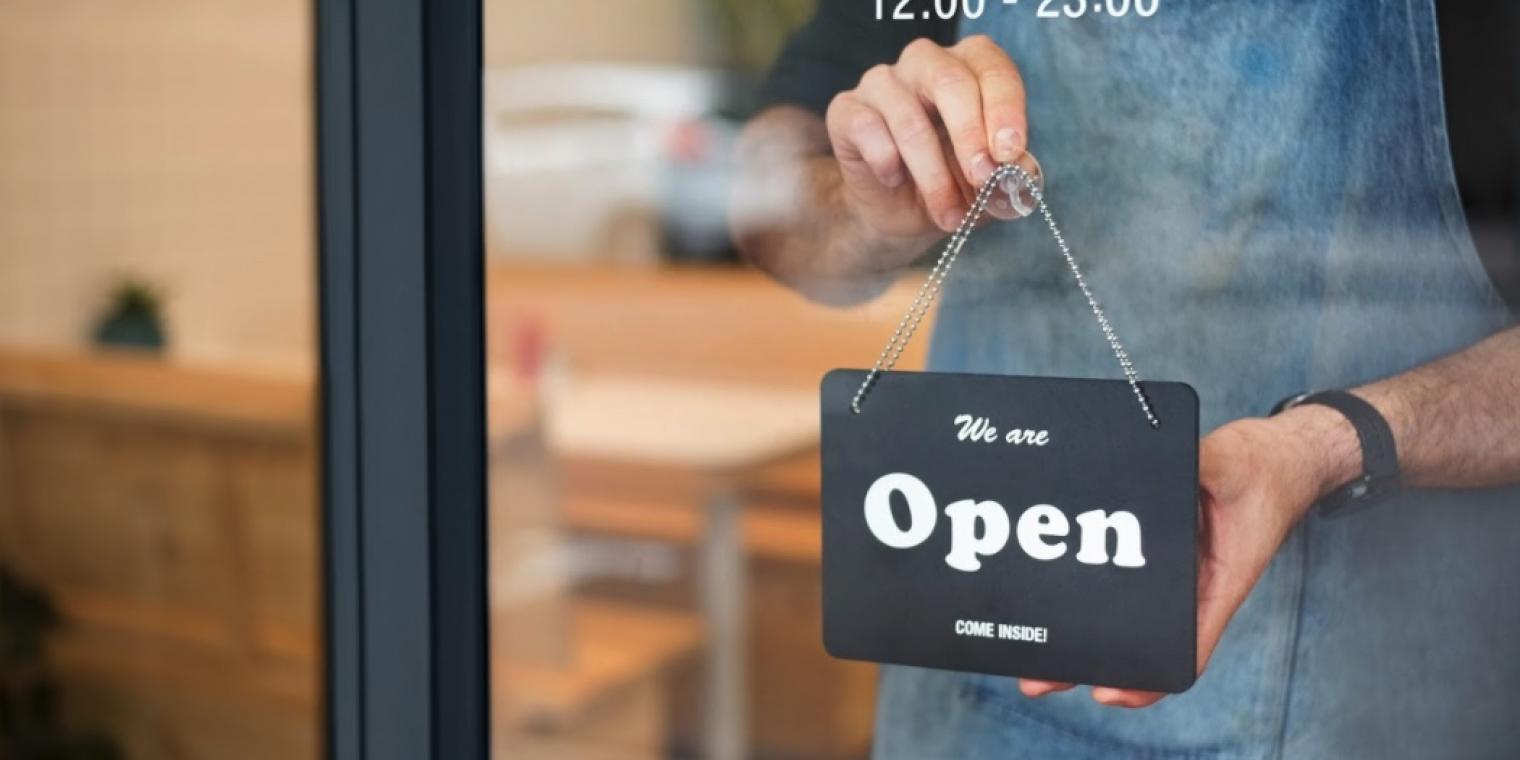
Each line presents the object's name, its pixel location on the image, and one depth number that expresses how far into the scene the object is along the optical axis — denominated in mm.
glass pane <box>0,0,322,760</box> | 1705
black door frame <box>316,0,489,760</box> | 1073
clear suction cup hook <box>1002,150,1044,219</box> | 912
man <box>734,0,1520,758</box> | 837
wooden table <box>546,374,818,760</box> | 1013
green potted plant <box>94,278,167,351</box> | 1759
